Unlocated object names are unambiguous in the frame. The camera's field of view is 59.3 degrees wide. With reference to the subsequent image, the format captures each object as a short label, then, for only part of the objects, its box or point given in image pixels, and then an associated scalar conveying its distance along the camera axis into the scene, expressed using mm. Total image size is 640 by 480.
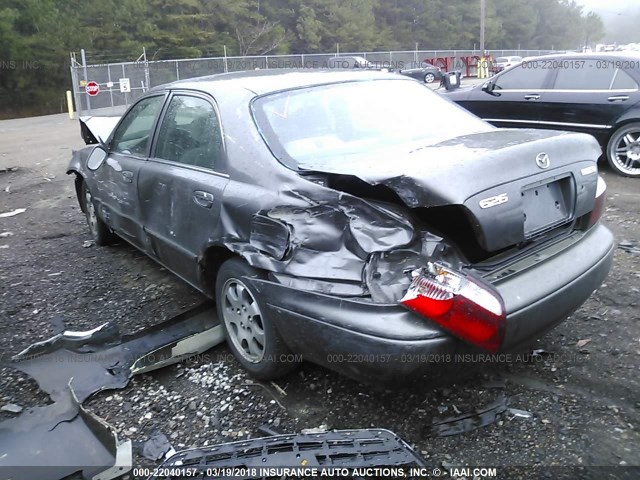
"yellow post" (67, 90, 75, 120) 20358
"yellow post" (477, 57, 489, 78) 36250
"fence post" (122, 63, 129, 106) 20562
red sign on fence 19031
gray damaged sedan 2314
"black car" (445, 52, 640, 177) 7055
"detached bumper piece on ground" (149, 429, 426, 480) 2294
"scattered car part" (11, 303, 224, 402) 3195
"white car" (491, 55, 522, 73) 39469
